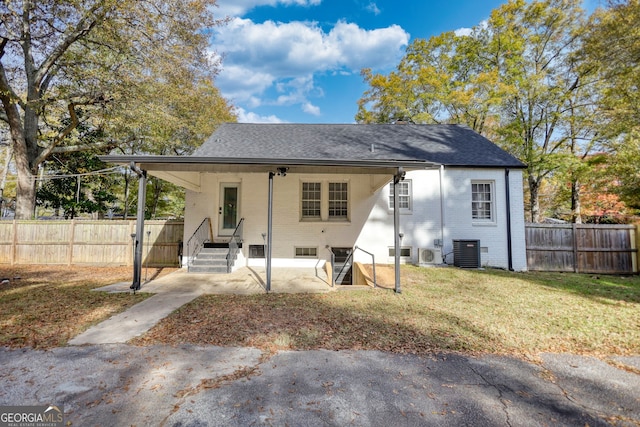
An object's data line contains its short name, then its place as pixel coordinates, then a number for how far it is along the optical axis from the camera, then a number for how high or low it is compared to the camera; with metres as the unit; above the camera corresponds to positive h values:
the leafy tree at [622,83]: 9.79 +6.44
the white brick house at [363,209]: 9.97 +0.82
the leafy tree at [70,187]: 15.44 +2.44
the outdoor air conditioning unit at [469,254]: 9.77 -0.83
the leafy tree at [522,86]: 15.38 +8.76
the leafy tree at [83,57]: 11.31 +7.80
